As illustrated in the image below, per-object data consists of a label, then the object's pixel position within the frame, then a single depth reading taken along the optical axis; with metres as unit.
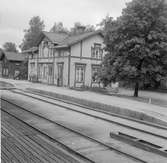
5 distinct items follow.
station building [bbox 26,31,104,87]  27.72
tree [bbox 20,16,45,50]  66.50
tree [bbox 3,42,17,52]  88.25
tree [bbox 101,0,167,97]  17.62
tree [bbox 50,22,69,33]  78.94
